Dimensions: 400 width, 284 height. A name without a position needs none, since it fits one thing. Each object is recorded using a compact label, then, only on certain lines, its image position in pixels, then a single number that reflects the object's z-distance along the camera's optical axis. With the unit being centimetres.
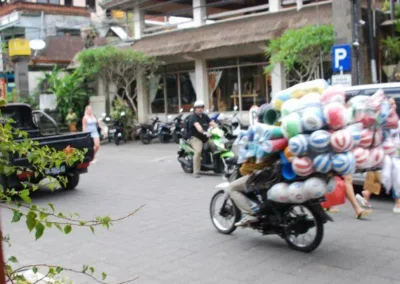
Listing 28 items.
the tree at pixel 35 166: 241
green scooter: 1188
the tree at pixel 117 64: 2134
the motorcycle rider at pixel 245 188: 608
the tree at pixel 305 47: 1517
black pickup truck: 935
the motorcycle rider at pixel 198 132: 1162
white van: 819
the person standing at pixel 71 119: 2311
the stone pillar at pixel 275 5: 1878
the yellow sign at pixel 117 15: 3478
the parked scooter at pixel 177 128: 2038
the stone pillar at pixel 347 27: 1320
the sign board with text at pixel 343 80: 1253
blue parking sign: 1264
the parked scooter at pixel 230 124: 1711
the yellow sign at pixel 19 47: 2318
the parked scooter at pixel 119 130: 2138
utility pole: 1450
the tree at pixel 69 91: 2458
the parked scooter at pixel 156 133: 2089
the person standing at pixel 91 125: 1466
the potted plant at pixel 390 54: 1568
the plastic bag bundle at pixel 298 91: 552
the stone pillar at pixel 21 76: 2372
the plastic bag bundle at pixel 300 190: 533
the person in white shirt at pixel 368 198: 749
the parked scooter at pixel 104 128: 2233
